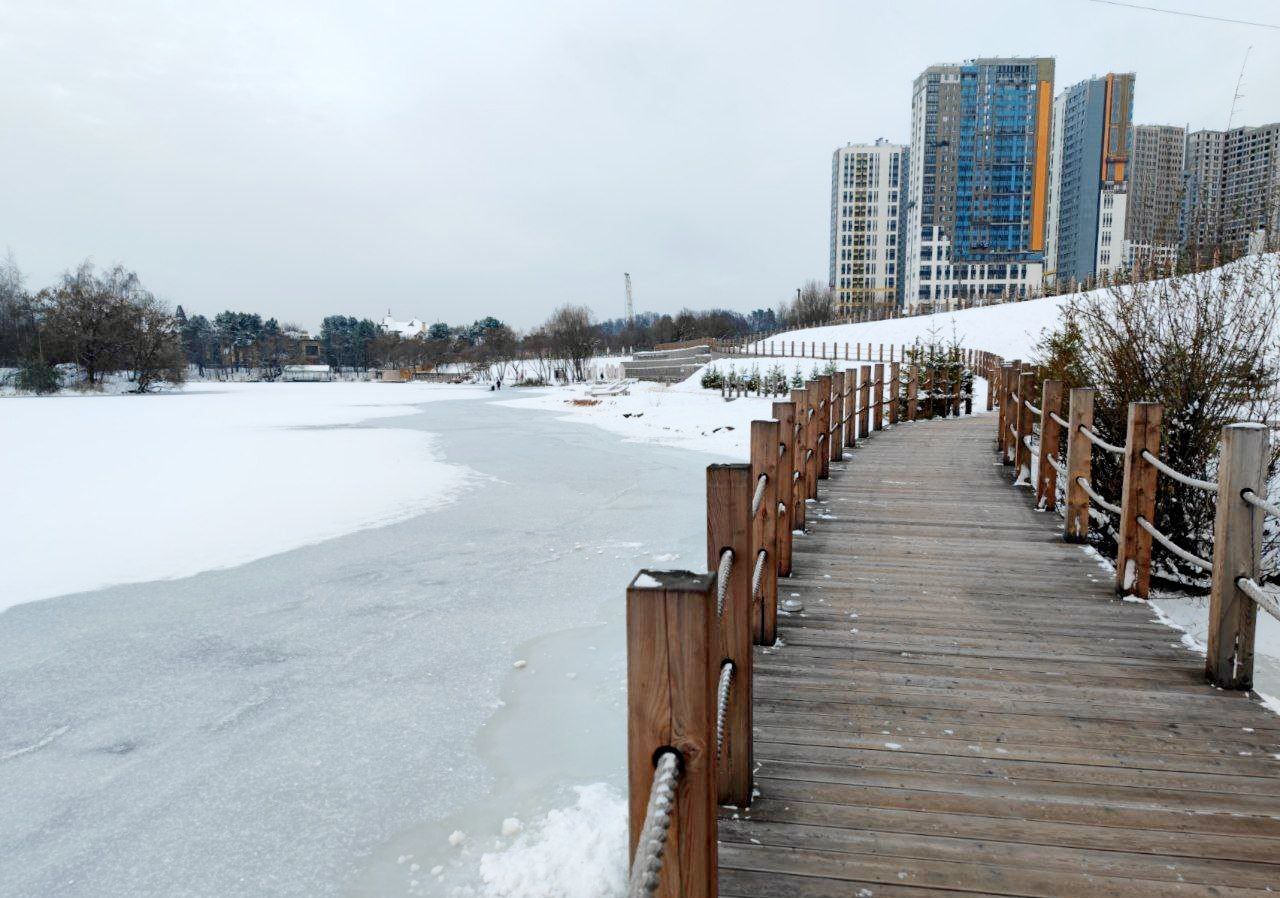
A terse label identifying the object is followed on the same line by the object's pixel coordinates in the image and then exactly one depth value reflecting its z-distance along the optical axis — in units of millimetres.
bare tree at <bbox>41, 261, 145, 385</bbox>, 55406
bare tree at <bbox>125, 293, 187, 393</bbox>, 57094
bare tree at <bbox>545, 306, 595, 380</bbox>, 81000
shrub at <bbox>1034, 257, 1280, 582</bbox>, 7473
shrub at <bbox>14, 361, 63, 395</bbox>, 52438
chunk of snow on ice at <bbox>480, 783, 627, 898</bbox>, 3543
